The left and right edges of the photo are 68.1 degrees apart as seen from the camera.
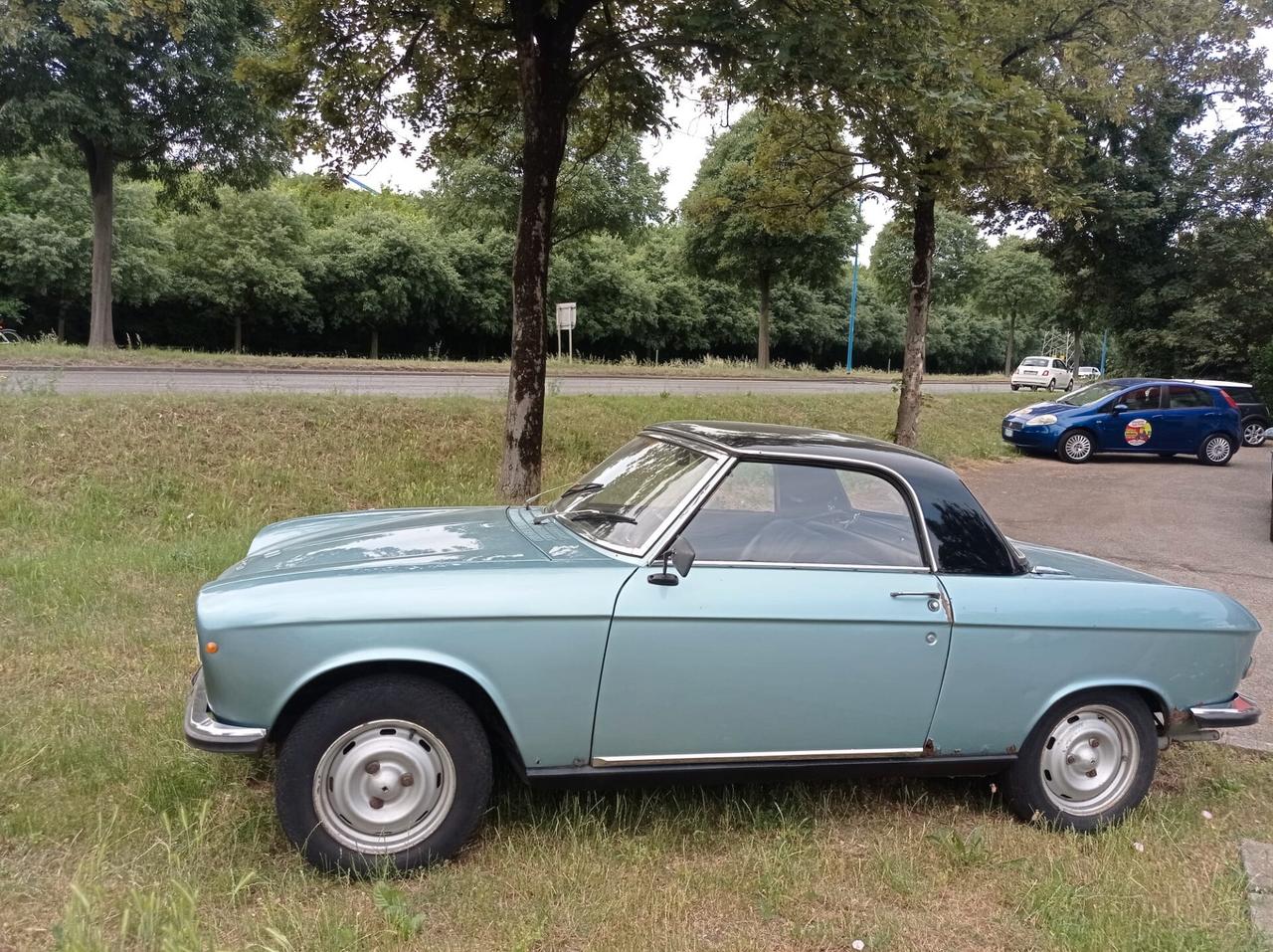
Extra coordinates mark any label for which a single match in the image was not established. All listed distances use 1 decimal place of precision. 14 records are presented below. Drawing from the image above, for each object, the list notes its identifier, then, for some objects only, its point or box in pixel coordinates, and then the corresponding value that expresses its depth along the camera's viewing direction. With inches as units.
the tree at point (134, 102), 685.3
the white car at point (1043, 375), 1513.3
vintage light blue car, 119.0
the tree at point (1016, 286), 1822.1
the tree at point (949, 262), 1761.8
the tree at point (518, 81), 332.2
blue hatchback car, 668.1
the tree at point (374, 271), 1456.7
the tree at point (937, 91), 290.0
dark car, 749.3
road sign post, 941.2
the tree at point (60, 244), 1211.9
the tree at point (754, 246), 1080.8
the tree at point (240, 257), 1365.7
